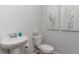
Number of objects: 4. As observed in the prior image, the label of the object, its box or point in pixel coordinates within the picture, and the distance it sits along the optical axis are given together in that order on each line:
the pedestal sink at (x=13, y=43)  0.97
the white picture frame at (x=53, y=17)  1.62
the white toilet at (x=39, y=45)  1.46
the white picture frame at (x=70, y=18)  1.51
